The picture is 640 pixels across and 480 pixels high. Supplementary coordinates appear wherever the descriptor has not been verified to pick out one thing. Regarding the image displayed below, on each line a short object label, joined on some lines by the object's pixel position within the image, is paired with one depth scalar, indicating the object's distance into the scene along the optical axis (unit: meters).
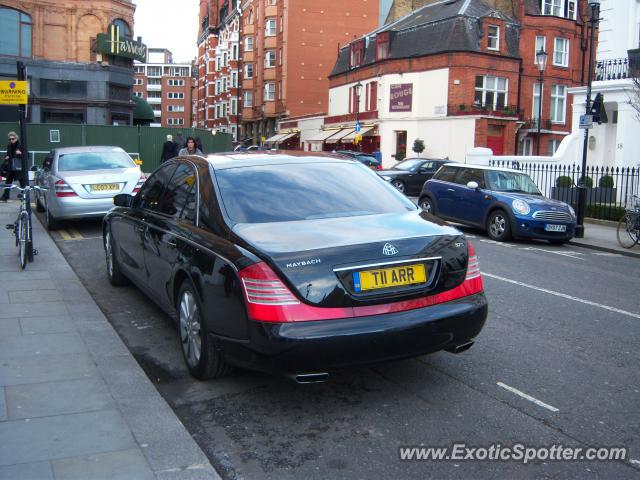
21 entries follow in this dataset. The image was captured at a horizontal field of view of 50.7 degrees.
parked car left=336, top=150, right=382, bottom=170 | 33.17
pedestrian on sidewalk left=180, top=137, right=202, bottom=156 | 16.84
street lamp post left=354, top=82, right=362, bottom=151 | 48.38
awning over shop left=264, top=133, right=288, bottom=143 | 61.88
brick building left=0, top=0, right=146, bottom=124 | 37.81
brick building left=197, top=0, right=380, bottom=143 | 62.03
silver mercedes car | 12.29
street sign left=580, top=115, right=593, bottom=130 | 16.10
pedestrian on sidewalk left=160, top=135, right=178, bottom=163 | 19.52
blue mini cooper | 13.49
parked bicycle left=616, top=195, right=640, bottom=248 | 13.45
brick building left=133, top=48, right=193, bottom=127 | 145.12
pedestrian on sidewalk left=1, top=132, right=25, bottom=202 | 15.00
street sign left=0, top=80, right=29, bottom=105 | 10.00
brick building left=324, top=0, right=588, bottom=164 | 41.59
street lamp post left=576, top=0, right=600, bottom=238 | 15.27
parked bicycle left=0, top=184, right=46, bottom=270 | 8.87
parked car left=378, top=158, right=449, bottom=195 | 26.22
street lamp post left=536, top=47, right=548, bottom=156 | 29.00
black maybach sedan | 4.06
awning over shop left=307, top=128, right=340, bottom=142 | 52.72
